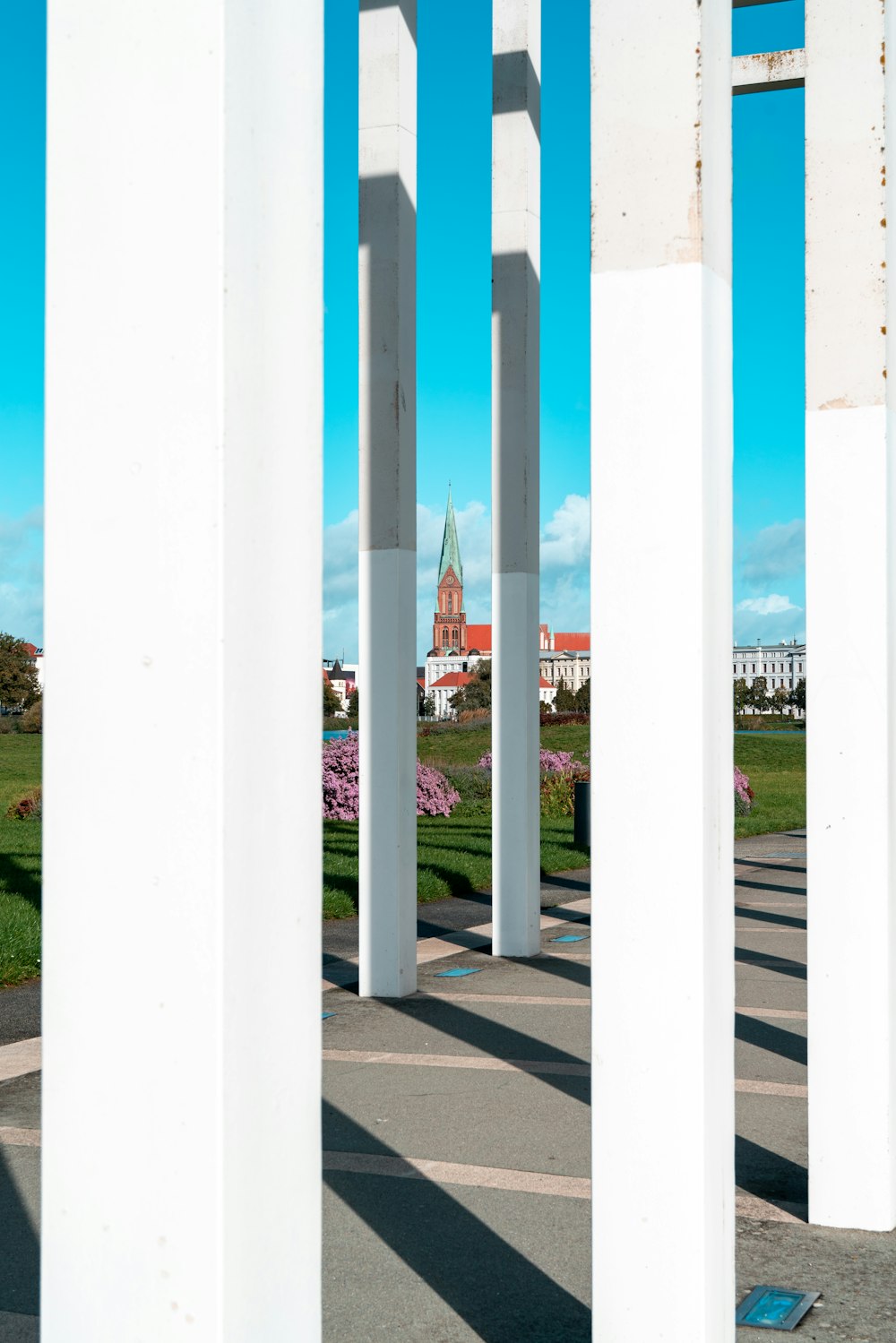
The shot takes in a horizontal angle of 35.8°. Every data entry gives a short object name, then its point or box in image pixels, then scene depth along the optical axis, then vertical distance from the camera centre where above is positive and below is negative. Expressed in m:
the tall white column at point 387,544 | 8.48 +0.92
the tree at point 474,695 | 82.00 -0.20
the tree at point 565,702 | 91.03 -0.67
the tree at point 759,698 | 106.13 -0.63
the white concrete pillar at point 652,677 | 3.07 +0.03
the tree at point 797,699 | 101.97 -0.71
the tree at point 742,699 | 102.01 -0.66
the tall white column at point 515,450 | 9.92 +1.77
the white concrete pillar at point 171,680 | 1.80 +0.02
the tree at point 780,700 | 105.44 -0.78
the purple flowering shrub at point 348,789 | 20.08 -1.46
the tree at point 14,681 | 74.12 +0.81
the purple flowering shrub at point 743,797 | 26.22 -2.06
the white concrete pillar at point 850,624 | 4.53 +0.21
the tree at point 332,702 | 75.42 -0.49
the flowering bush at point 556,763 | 25.12 -1.31
